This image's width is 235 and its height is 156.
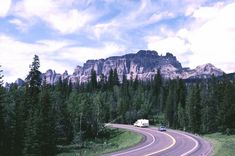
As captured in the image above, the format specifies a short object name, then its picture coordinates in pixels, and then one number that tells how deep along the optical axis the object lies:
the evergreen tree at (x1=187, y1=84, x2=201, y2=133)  103.31
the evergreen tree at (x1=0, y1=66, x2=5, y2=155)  53.47
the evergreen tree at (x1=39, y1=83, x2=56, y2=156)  64.81
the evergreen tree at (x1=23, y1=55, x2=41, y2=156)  62.84
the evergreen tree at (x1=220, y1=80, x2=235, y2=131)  91.31
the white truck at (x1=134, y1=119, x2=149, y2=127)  114.71
